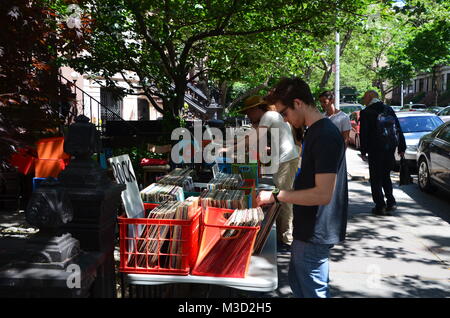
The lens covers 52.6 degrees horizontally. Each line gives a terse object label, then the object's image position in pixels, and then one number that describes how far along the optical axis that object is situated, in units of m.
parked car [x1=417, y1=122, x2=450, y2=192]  9.12
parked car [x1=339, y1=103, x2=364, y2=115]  31.86
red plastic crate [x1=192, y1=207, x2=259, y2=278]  2.86
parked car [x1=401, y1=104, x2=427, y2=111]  41.96
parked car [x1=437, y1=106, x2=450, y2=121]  22.81
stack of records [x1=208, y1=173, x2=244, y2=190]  3.72
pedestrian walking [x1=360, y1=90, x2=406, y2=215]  7.57
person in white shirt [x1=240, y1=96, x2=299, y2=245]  5.70
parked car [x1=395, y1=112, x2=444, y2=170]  13.53
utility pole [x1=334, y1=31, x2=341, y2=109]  19.35
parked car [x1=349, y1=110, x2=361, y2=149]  20.73
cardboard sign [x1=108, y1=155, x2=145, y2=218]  3.10
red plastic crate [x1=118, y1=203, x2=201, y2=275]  2.85
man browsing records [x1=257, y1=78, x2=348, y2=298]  2.82
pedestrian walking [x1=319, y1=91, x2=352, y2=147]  7.93
